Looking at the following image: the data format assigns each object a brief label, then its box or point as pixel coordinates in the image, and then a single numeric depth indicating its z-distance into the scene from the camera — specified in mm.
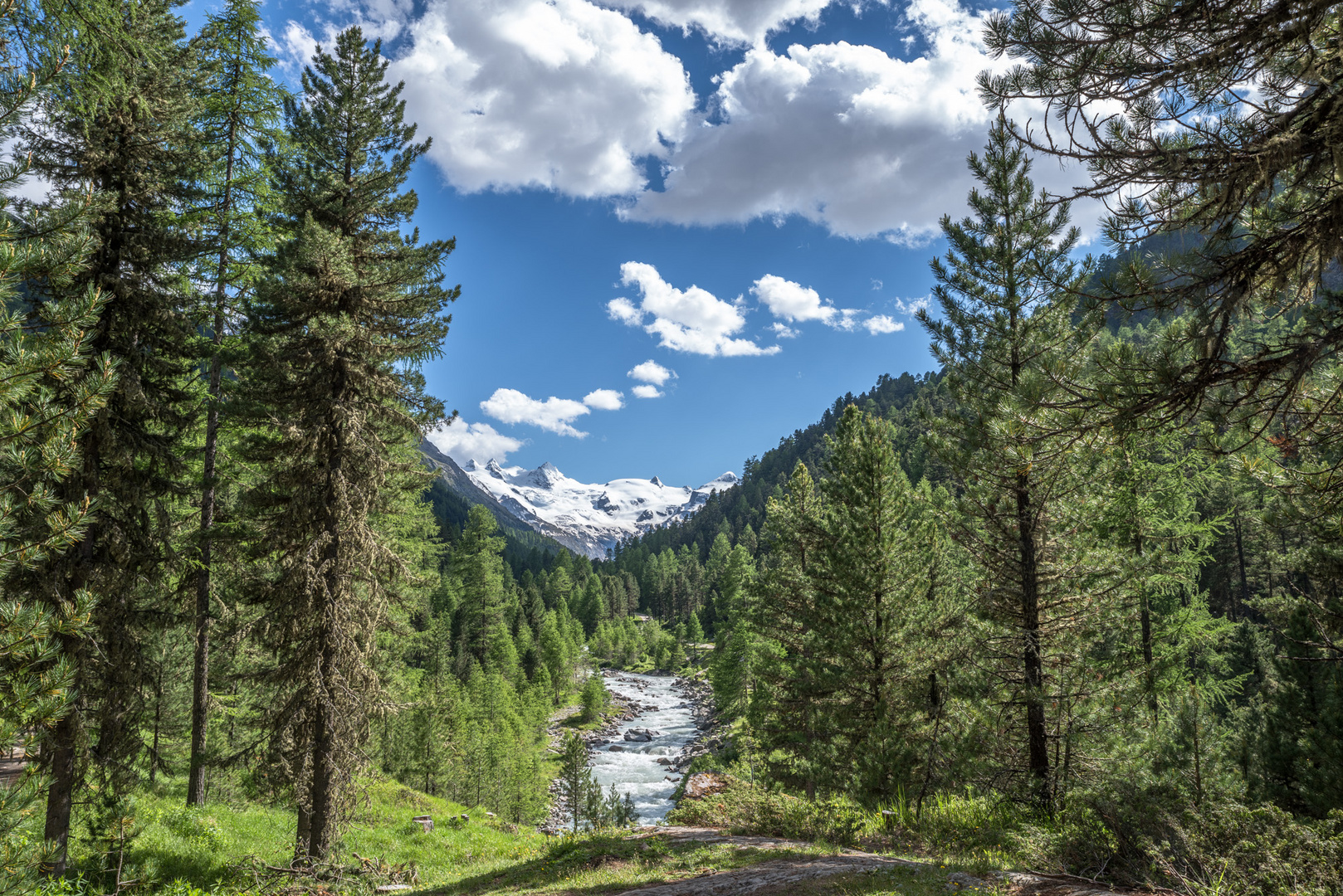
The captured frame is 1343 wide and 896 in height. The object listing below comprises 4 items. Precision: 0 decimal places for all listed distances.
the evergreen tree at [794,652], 15664
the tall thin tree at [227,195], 11391
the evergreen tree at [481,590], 46750
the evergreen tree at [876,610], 14117
